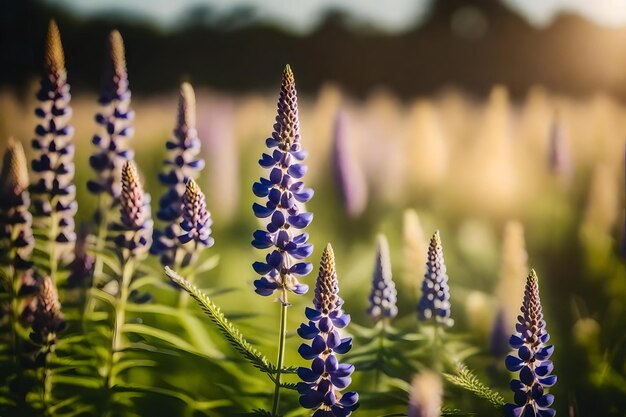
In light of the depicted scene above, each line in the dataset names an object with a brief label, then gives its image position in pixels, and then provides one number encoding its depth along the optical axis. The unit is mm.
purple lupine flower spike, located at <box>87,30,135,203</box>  1572
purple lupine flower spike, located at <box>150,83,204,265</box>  1548
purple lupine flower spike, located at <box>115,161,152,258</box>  1481
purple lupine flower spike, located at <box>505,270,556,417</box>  1430
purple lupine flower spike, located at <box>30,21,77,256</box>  1571
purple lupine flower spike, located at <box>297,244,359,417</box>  1390
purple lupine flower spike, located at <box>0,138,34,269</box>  1553
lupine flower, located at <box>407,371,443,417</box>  1371
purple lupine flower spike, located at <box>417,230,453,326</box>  1499
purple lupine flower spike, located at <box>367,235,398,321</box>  1529
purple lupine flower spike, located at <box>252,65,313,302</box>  1418
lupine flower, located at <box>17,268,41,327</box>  1575
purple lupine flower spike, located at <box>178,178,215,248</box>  1463
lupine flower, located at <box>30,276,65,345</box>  1514
